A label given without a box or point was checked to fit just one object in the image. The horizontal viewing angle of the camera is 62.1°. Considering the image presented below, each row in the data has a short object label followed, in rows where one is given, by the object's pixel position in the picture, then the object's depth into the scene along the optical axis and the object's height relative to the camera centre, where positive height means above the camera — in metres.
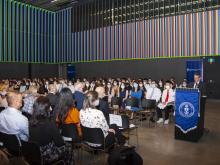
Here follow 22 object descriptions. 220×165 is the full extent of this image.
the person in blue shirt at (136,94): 5.57 -0.57
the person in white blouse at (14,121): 2.58 -0.60
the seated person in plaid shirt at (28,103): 4.17 -0.57
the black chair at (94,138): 2.77 -0.92
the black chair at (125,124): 3.26 -0.83
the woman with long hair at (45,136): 2.24 -0.71
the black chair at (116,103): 5.73 -0.80
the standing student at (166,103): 5.68 -0.81
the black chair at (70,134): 2.93 -0.90
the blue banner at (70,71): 13.43 +0.53
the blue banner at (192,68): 9.47 +0.49
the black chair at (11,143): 2.50 -0.90
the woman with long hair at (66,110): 3.04 -0.54
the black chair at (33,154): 2.16 -0.92
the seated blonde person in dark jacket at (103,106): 3.61 -0.56
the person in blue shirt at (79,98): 5.18 -0.57
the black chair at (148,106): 5.47 -0.86
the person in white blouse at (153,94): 6.48 -0.59
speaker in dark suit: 4.23 -0.43
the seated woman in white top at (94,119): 2.86 -0.64
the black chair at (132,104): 5.57 -0.80
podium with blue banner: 3.94 -0.83
